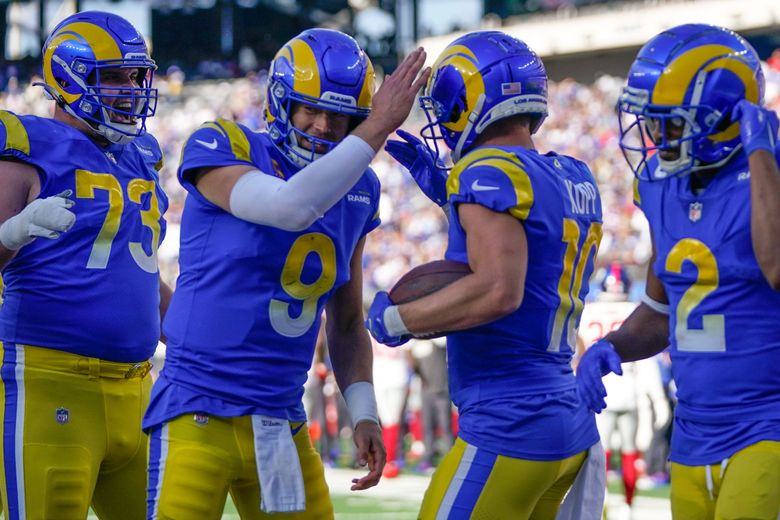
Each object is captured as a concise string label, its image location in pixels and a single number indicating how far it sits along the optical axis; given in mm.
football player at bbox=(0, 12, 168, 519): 7027
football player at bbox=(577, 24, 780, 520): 5852
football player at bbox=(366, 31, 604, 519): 6012
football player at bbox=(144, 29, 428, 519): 6172
